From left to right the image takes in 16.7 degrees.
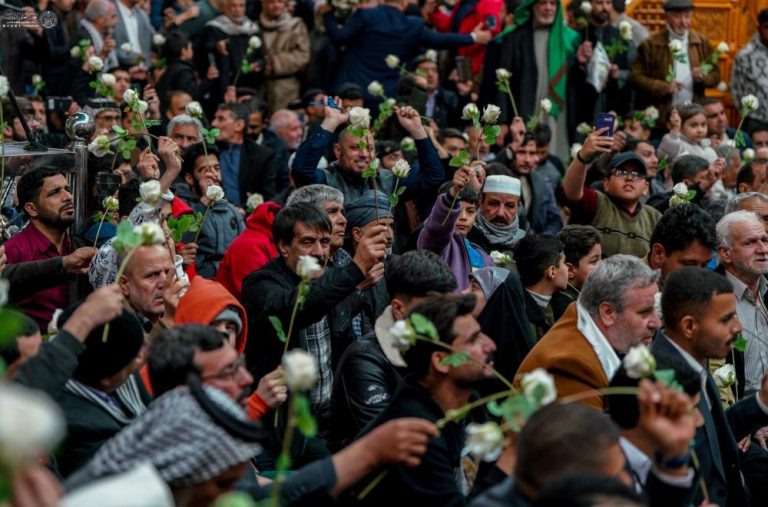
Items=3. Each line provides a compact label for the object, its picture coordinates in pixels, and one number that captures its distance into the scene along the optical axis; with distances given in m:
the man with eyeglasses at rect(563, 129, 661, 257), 15.94
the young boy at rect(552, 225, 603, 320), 13.58
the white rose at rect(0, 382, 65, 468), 4.40
